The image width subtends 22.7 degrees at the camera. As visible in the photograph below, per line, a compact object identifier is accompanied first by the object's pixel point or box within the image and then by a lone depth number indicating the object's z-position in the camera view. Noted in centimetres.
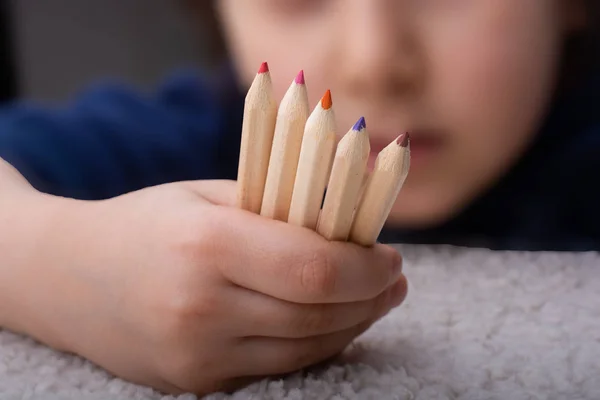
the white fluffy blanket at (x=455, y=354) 33
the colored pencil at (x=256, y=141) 31
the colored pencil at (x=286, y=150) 31
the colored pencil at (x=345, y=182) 31
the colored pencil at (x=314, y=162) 31
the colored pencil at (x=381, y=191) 31
